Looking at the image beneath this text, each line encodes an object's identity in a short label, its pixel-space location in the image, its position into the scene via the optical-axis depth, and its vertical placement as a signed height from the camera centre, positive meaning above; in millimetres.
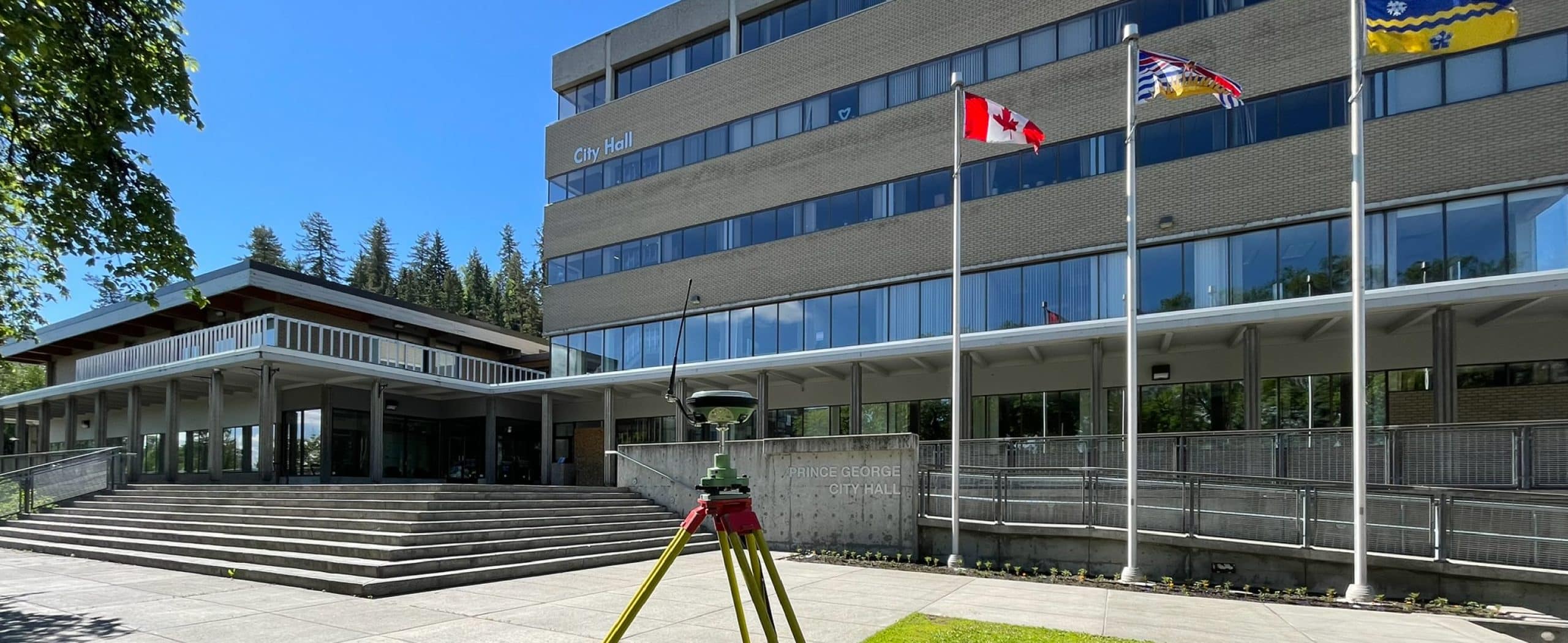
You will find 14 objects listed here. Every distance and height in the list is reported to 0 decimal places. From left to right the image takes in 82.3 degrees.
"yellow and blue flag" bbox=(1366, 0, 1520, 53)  11000 +4291
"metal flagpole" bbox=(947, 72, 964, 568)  14594 +859
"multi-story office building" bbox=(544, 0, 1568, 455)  17578 +3572
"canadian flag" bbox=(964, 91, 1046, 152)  14914 +3966
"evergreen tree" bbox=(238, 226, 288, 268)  87875 +11252
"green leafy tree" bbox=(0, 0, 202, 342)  9836 +2610
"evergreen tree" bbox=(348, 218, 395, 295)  91875 +10485
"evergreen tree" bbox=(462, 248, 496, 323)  84062 +7026
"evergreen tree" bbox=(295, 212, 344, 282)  99625 +12859
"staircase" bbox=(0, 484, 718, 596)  12258 -2835
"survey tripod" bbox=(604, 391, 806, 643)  5578 -1003
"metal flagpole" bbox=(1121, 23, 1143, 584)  12812 +566
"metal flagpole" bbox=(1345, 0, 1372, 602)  11250 +463
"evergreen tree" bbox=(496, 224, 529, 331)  85875 +8420
